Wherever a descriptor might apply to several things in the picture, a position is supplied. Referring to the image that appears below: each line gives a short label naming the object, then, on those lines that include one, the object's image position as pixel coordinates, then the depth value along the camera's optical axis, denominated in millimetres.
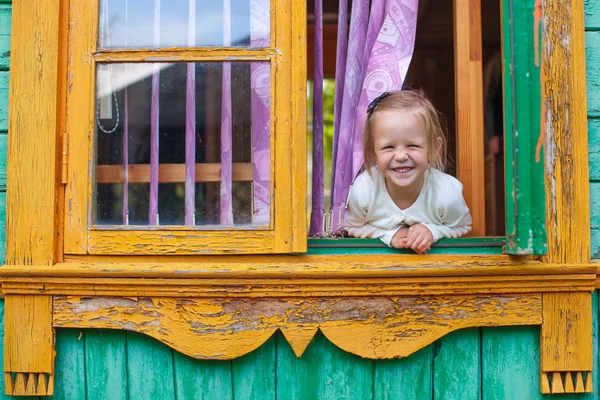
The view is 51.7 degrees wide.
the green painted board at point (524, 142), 1683
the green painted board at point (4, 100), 2025
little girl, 2135
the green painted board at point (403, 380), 1990
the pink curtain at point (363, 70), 2404
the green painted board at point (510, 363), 1994
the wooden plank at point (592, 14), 2043
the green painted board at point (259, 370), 1987
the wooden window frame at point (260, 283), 1932
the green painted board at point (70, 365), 1983
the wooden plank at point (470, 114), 2322
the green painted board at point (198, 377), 1986
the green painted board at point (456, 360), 1991
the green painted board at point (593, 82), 2031
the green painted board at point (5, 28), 2035
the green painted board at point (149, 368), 1984
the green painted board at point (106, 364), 1985
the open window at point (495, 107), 1688
